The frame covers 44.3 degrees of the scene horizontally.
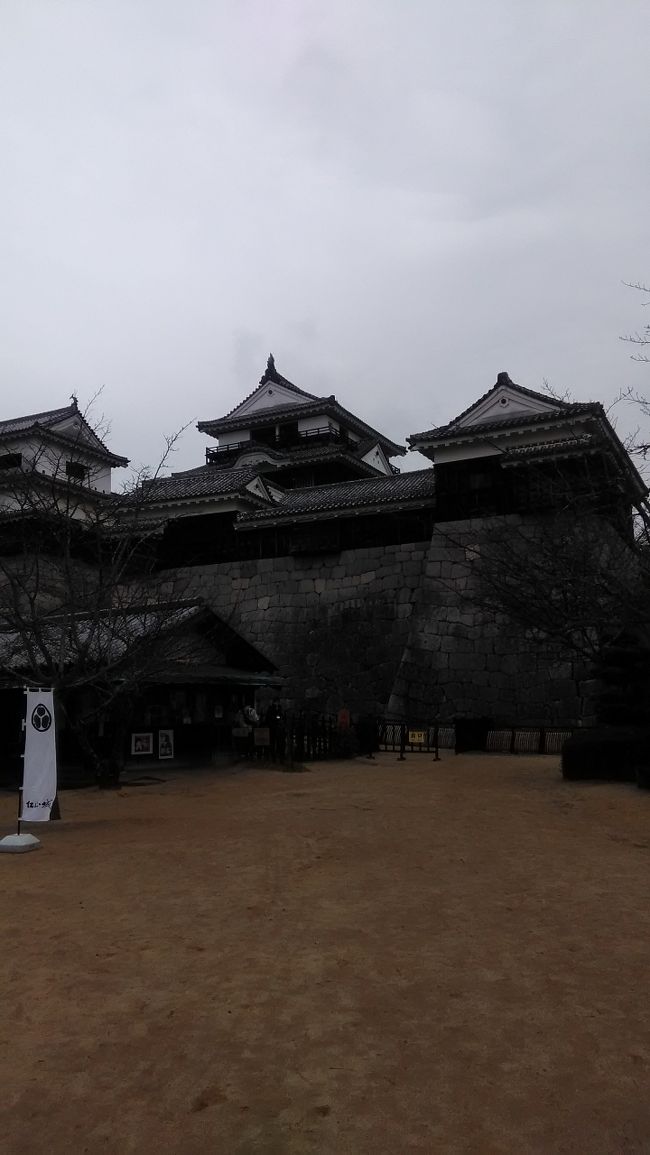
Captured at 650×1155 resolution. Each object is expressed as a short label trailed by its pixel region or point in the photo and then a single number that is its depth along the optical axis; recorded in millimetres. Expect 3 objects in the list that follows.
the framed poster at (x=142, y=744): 16531
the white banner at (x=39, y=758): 9531
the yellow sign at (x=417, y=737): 19953
